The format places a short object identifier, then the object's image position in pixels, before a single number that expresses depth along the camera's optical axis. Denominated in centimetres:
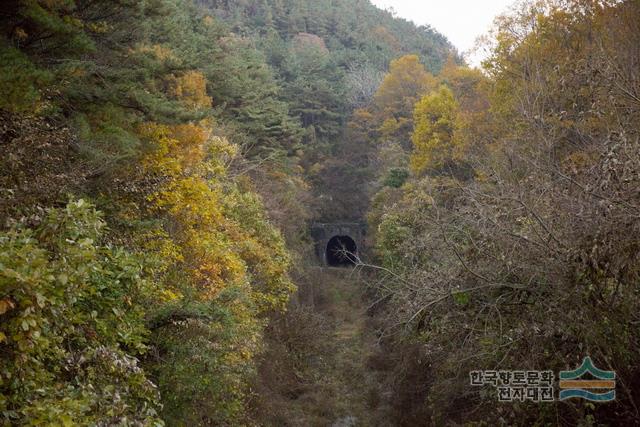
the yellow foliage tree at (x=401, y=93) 3791
